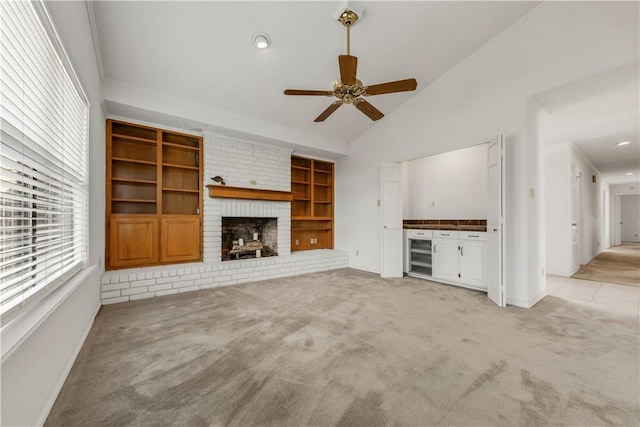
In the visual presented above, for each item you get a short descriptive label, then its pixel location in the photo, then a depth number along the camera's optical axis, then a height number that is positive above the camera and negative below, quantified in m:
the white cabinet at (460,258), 4.01 -0.70
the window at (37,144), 1.17 +0.41
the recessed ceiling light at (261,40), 3.02 +2.09
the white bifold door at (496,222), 3.31 -0.09
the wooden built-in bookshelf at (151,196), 3.86 +0.32
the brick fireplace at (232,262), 3.55 -0.73
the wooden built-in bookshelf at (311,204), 6.10 +0.29
